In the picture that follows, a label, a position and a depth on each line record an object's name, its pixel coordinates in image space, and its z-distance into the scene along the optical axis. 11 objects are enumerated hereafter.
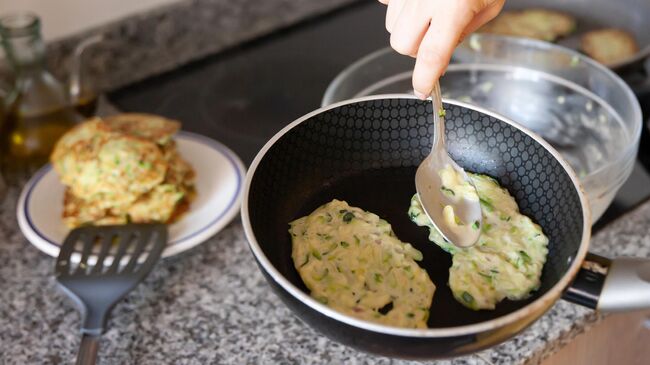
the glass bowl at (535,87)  1.07
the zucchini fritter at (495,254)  0.69
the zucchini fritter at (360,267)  0.68
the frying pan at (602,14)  1.34
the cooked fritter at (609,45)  1.24
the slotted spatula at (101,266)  0.84
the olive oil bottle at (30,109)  1.07
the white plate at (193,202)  0.94
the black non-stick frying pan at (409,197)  0.60
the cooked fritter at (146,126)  1.01
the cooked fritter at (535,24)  1.34
